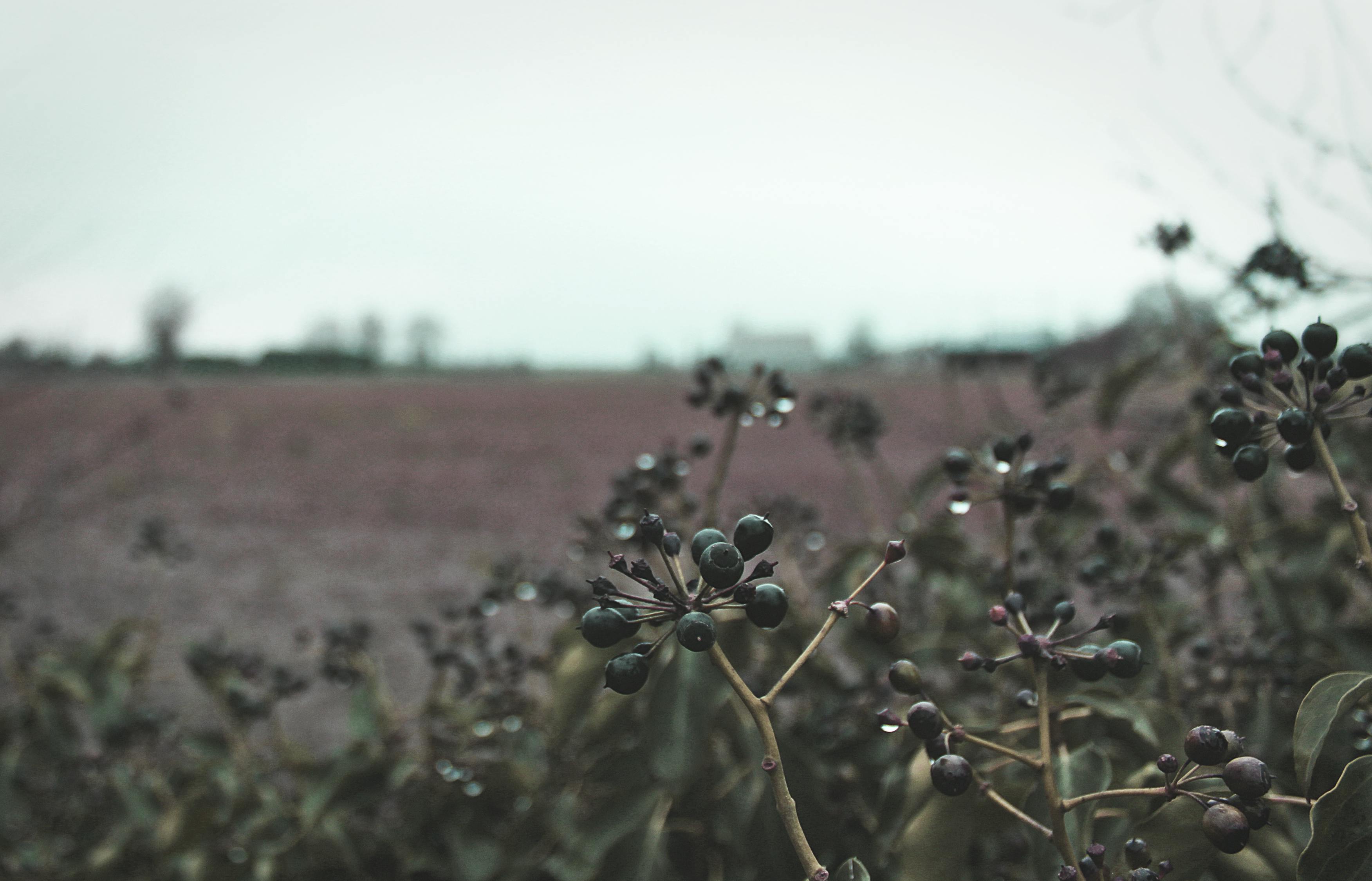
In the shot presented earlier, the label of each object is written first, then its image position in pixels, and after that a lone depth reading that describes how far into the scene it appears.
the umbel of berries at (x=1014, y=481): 0.44
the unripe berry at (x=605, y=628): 0.36
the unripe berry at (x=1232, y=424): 0.39
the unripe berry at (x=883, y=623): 0.37
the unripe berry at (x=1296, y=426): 0.38
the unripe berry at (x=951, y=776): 0.36
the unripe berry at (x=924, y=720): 0.37
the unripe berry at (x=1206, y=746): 0.36
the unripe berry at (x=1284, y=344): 0.40
